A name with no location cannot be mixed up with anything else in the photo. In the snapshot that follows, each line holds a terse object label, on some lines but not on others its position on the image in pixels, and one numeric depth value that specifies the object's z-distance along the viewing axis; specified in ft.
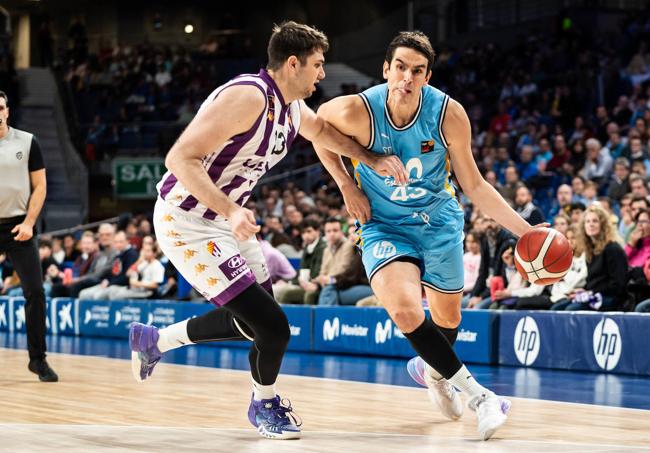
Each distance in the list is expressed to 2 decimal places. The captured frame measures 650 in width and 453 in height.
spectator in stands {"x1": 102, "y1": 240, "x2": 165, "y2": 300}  45.16
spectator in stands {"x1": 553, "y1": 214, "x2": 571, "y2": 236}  32.76
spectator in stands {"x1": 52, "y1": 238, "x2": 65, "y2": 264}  57.82
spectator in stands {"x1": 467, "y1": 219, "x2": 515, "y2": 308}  35.47
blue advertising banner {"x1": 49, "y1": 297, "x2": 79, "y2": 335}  48.57
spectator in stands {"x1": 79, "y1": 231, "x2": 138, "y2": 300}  47.24
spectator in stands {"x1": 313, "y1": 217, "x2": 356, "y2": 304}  37.32
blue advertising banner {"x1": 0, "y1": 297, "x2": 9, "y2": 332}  51.24
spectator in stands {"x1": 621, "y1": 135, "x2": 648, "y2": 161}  43.34
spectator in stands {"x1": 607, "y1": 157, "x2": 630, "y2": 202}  40.63
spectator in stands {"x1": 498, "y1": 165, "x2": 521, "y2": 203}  41.86
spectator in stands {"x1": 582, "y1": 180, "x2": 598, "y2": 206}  39.96
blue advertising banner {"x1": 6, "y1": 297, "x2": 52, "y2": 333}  50.03
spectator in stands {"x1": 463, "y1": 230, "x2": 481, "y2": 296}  36.73
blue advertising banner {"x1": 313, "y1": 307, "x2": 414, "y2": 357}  34.37
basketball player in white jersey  15.24
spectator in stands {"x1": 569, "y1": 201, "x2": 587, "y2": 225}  34.20
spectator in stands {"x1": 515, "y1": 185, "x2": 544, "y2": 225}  36.86
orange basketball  17.30
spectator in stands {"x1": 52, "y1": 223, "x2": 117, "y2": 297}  48.65
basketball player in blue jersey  17.39
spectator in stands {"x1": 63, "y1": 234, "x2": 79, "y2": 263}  58.34
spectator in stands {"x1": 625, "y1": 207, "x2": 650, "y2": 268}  31.37
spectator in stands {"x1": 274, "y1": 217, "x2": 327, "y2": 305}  39.04
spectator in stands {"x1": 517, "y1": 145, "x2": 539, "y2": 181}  48.88
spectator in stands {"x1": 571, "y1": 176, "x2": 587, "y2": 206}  41.27
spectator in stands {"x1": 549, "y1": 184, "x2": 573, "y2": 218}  39.18
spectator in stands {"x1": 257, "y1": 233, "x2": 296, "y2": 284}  39.14
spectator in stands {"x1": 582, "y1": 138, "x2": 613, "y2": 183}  44.83
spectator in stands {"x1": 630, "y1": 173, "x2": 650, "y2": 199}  37.17
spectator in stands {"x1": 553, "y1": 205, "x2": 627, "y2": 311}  30.19
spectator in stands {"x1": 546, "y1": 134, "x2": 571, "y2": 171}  47.67
